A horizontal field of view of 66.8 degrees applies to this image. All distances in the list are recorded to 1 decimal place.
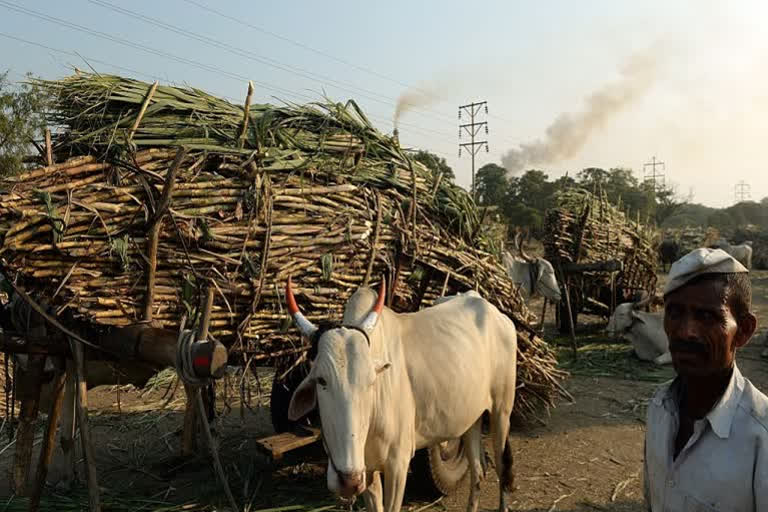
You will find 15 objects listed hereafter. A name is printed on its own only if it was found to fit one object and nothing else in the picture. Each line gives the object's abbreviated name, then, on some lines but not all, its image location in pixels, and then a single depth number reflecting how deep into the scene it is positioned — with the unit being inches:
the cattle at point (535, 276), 400.5
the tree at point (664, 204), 1901.6
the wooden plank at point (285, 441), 144.6
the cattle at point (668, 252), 1037.2
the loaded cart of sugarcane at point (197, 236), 122.6
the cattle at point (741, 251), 860.0
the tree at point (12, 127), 756.9
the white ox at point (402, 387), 113.3
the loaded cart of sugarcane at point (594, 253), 463.5
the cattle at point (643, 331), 390.6
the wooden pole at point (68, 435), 173.2
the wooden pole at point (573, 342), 377.1
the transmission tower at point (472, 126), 1507.1
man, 58.9
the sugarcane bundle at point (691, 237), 1072.5
